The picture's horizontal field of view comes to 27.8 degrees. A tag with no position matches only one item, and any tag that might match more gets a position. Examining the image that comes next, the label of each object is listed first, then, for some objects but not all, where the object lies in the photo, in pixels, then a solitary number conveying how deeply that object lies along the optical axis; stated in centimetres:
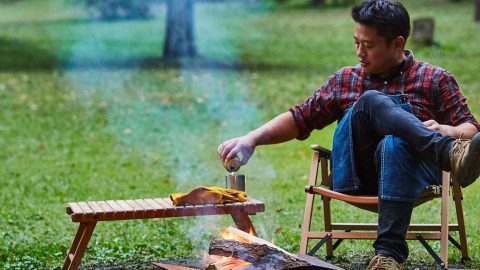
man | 388
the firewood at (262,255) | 368
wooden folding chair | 427
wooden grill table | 420
